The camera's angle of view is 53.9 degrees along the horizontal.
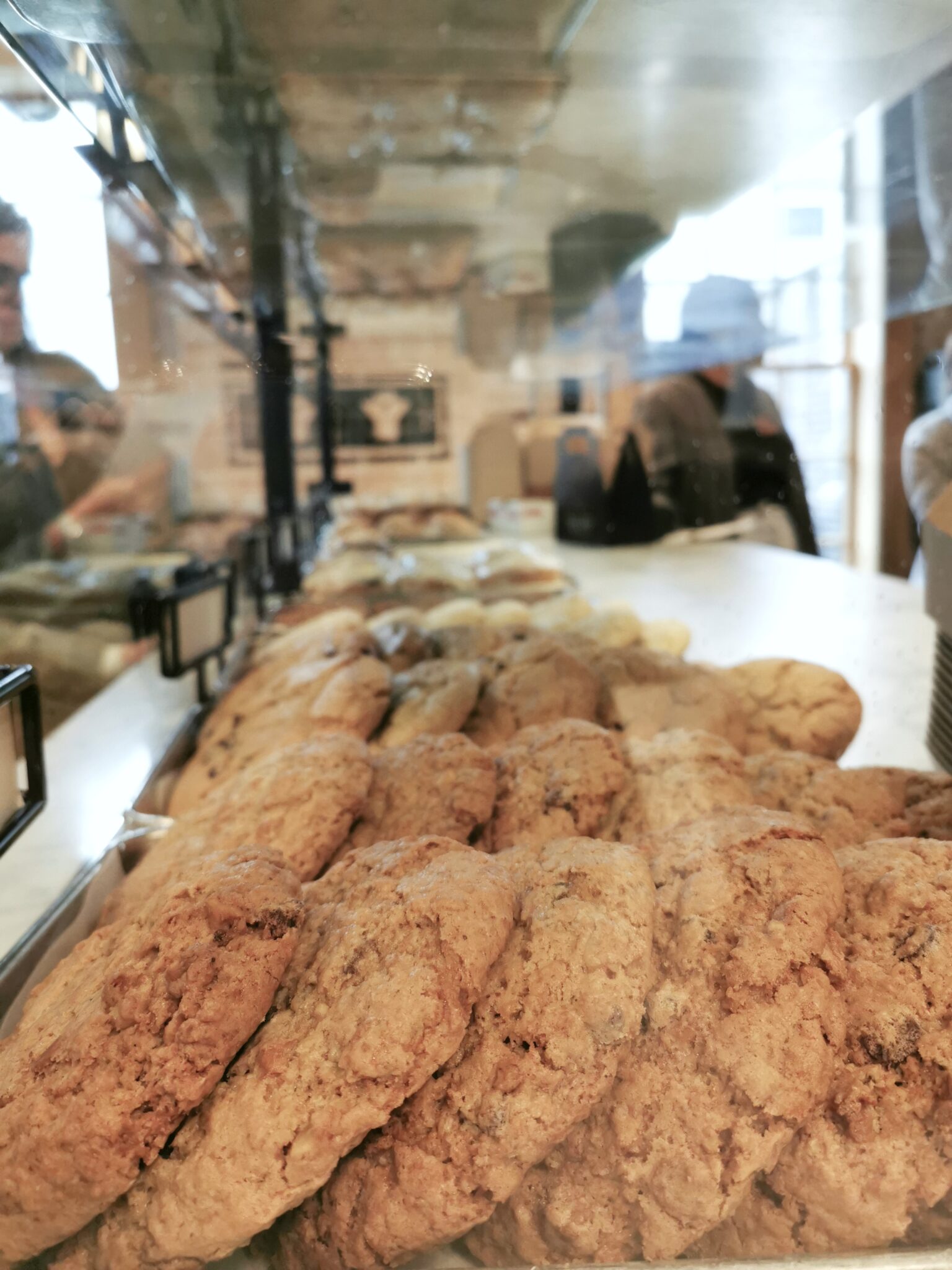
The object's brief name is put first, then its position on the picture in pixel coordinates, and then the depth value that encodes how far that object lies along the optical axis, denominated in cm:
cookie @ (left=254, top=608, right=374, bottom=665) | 48
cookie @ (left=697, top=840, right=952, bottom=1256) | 18
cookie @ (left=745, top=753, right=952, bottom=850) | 27
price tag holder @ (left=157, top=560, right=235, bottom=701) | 47
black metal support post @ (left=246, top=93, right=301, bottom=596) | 37
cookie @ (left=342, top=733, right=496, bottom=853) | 28
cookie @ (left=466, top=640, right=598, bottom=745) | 38
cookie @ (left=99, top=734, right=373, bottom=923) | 28
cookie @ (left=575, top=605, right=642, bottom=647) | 49
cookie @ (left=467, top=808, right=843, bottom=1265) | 18
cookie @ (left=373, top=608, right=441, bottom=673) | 48
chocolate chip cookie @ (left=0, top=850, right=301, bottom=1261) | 18
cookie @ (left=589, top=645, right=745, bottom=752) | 37
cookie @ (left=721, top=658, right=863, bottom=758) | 38
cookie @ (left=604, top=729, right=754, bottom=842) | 28
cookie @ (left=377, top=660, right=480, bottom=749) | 38
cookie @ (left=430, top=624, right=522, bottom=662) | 48
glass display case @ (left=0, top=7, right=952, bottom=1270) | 19
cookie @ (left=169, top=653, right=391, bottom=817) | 38
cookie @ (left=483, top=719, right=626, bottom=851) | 28
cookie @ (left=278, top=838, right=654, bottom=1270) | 18
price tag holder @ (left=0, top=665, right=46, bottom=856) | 26
